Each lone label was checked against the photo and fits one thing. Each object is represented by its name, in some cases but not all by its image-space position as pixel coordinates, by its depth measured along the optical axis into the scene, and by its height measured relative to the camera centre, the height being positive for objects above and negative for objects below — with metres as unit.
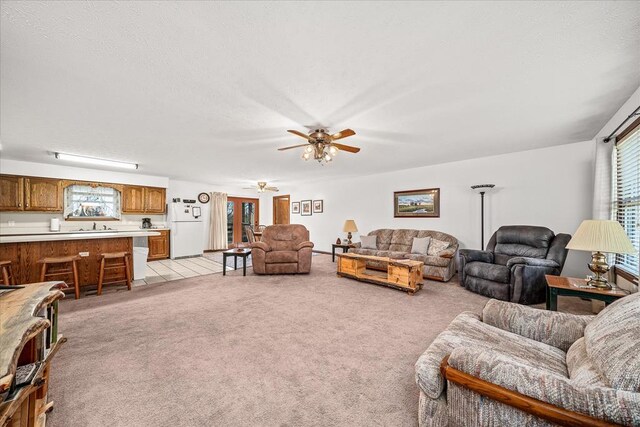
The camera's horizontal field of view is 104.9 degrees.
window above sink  5.86 +0.25
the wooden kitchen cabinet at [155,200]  6.79 +0.35
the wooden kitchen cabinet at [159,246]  6.80 -0.96
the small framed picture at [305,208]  8.48 +0.12
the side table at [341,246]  6.14 -0.90
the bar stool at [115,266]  3.78 -0.86
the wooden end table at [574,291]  2.11 -0.73
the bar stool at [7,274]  3.10 -0.79
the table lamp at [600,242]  1.98 -0.27
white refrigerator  7.18 -0.53
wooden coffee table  3.86 -1.08
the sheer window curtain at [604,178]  3.15 +0.41
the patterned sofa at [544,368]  0.87 -0.71
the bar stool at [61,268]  3.33 -0.79
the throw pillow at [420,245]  5.11 -0.73
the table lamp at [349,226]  6.16 -0.39
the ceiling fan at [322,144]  3.16 +0.91
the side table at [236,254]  4.88 -0.84
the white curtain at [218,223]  8.35 -0.37
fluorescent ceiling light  4.64 +1.05
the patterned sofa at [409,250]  4.57 -0.87
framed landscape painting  5.60 +0.18
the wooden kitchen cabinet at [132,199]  6.44 +0.36
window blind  2.64 +0.22
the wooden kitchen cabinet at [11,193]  5.03 +0.42
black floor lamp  4.74 +0.10
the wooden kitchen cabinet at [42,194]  5.25 +0.41
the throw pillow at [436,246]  4.93 -0.73
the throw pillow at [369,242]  5.88 -0.74
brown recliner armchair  5.00 -0.96
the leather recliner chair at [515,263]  3.34 -0.79
